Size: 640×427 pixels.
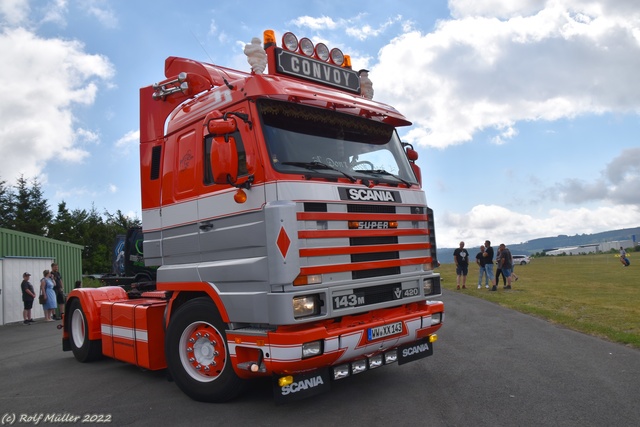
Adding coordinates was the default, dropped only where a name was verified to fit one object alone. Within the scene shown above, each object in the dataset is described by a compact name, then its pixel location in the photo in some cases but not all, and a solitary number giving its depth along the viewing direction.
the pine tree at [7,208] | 50.44
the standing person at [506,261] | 17.28
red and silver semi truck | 4.68
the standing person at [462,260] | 19.47
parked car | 63.56
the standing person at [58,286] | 17.05
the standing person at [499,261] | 17.44
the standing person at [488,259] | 17.95
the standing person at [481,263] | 18.54
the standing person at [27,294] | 15.98
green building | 16.92
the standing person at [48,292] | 16.45
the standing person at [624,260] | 34.69
